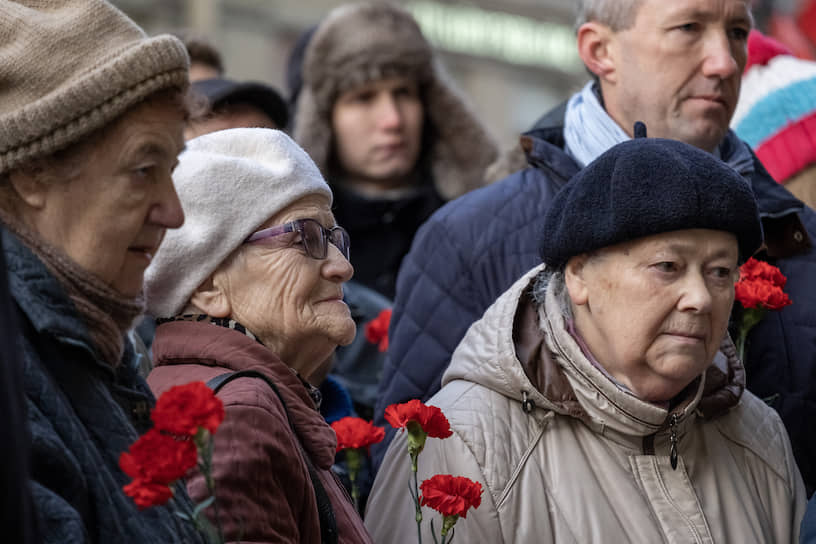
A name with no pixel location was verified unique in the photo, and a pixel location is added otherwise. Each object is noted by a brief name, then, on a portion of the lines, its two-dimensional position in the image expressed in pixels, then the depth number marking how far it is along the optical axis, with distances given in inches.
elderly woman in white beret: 209.5
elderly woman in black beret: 235.0
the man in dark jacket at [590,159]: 287.0
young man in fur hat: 411.2
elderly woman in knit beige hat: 158.4
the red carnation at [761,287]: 262.7
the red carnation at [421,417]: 207.3
